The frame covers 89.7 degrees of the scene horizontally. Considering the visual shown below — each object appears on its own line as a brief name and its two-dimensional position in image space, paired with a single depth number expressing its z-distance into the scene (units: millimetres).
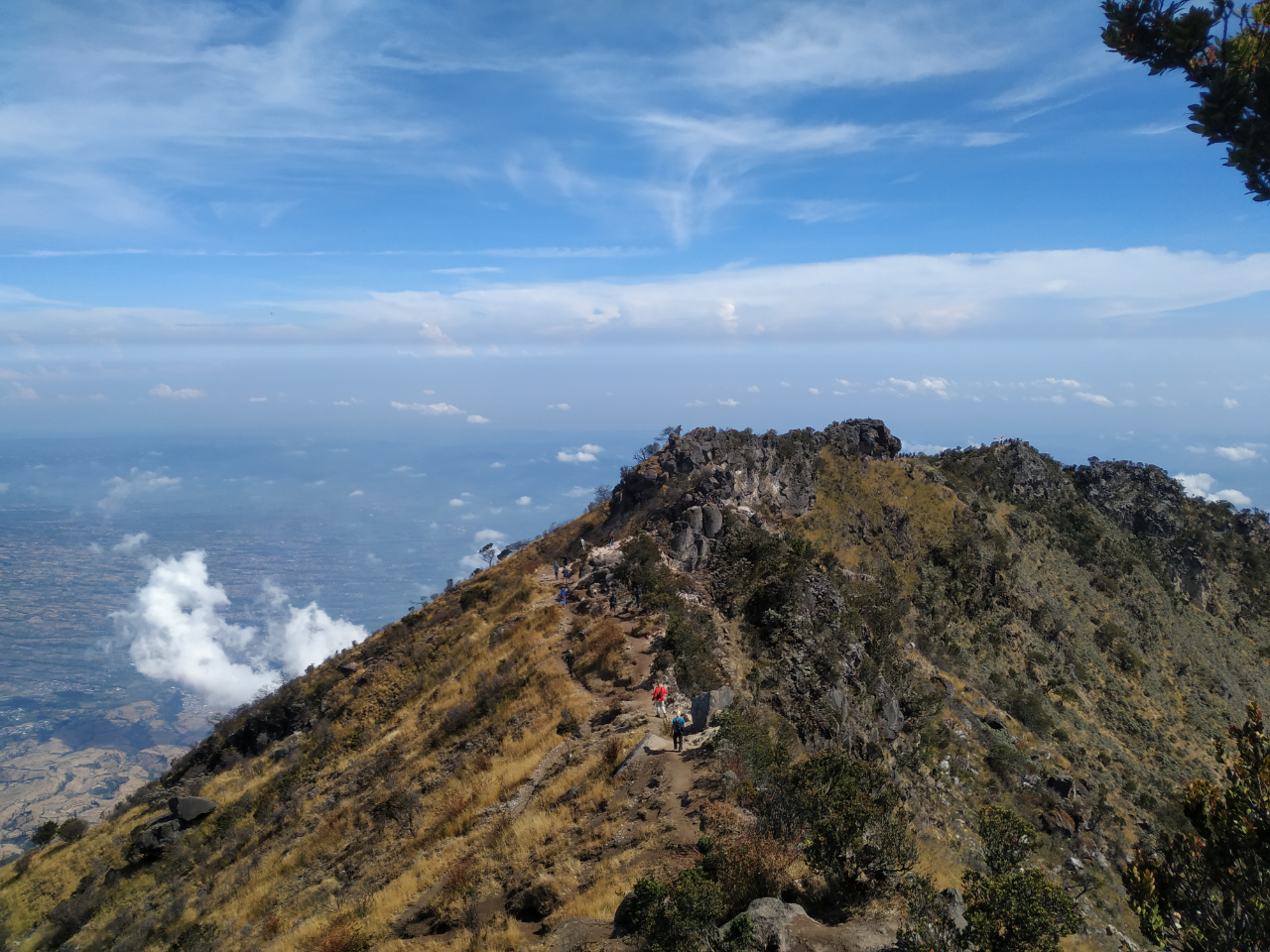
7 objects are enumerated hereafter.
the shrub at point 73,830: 32719
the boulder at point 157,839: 26073
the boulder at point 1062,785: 28438
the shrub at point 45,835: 35906
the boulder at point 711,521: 31828
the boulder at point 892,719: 25641
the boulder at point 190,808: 26764
